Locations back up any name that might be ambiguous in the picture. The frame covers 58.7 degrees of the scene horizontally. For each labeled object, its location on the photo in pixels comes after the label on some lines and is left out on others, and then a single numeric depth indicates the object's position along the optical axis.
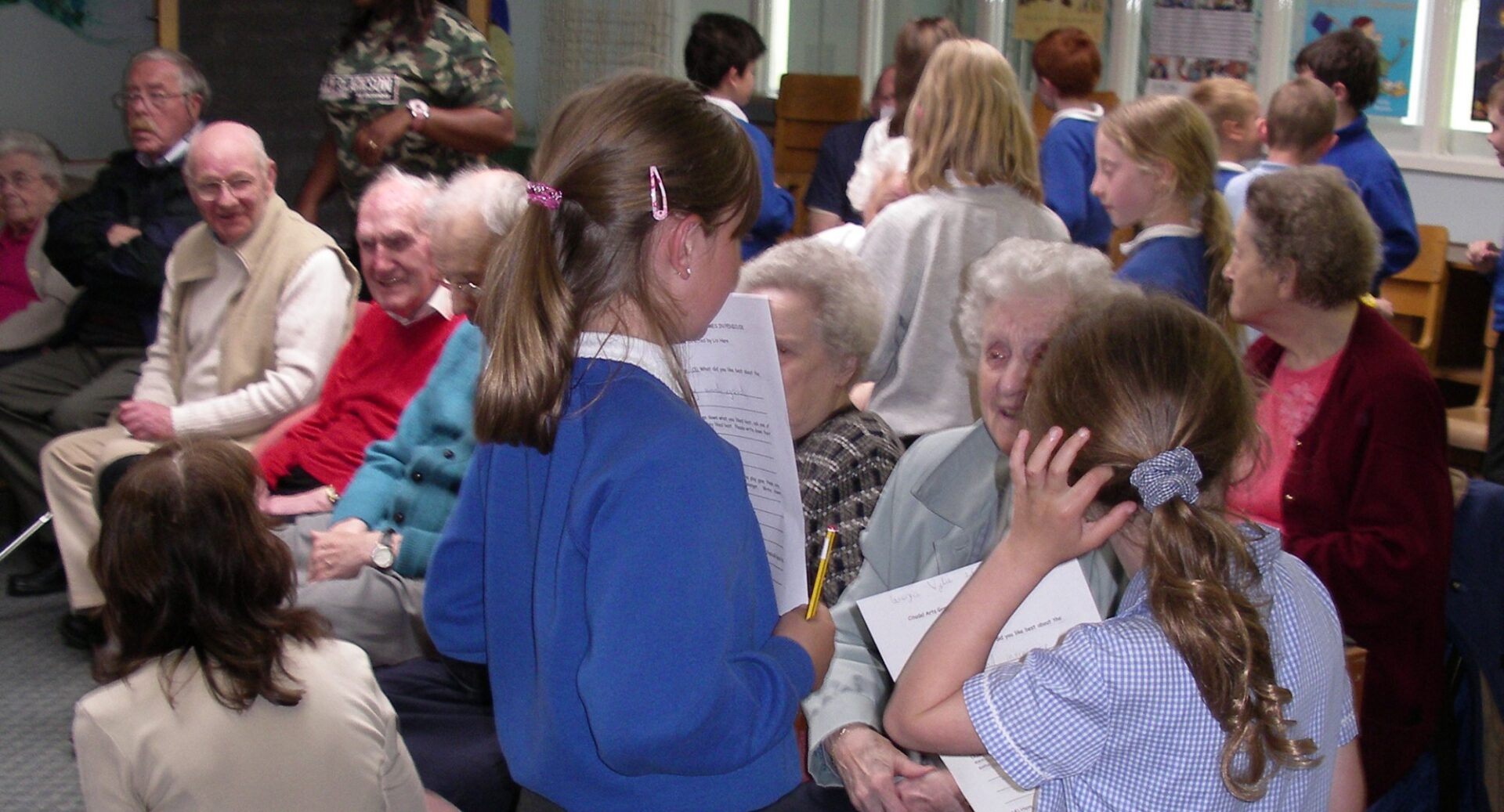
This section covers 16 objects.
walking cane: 3.68
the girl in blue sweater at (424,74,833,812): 1.07
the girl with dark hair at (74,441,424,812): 1.62
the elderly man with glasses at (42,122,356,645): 3.10
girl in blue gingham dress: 1.18
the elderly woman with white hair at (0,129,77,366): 4.16
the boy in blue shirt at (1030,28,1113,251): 3.93
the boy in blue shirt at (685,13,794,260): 4.15
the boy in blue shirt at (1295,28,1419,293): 4.34
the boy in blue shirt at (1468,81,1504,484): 3.20
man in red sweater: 2.73
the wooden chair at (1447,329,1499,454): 4.32
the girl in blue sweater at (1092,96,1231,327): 2.88
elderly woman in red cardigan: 2.10
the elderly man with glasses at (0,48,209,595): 3.71
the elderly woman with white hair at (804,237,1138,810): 1.75
